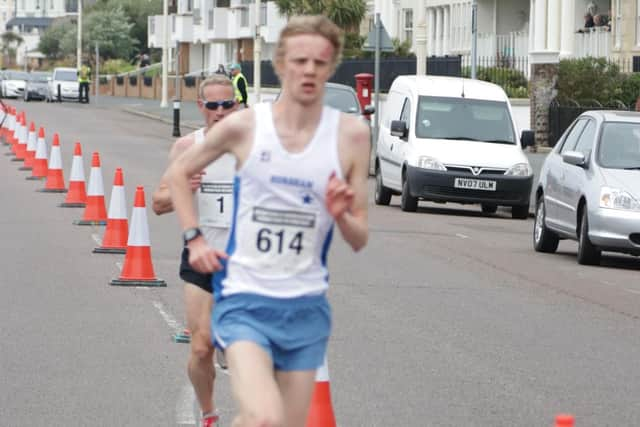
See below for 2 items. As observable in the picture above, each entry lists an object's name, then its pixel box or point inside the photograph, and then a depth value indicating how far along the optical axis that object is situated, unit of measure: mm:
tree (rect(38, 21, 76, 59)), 132750
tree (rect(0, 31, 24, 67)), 174750
